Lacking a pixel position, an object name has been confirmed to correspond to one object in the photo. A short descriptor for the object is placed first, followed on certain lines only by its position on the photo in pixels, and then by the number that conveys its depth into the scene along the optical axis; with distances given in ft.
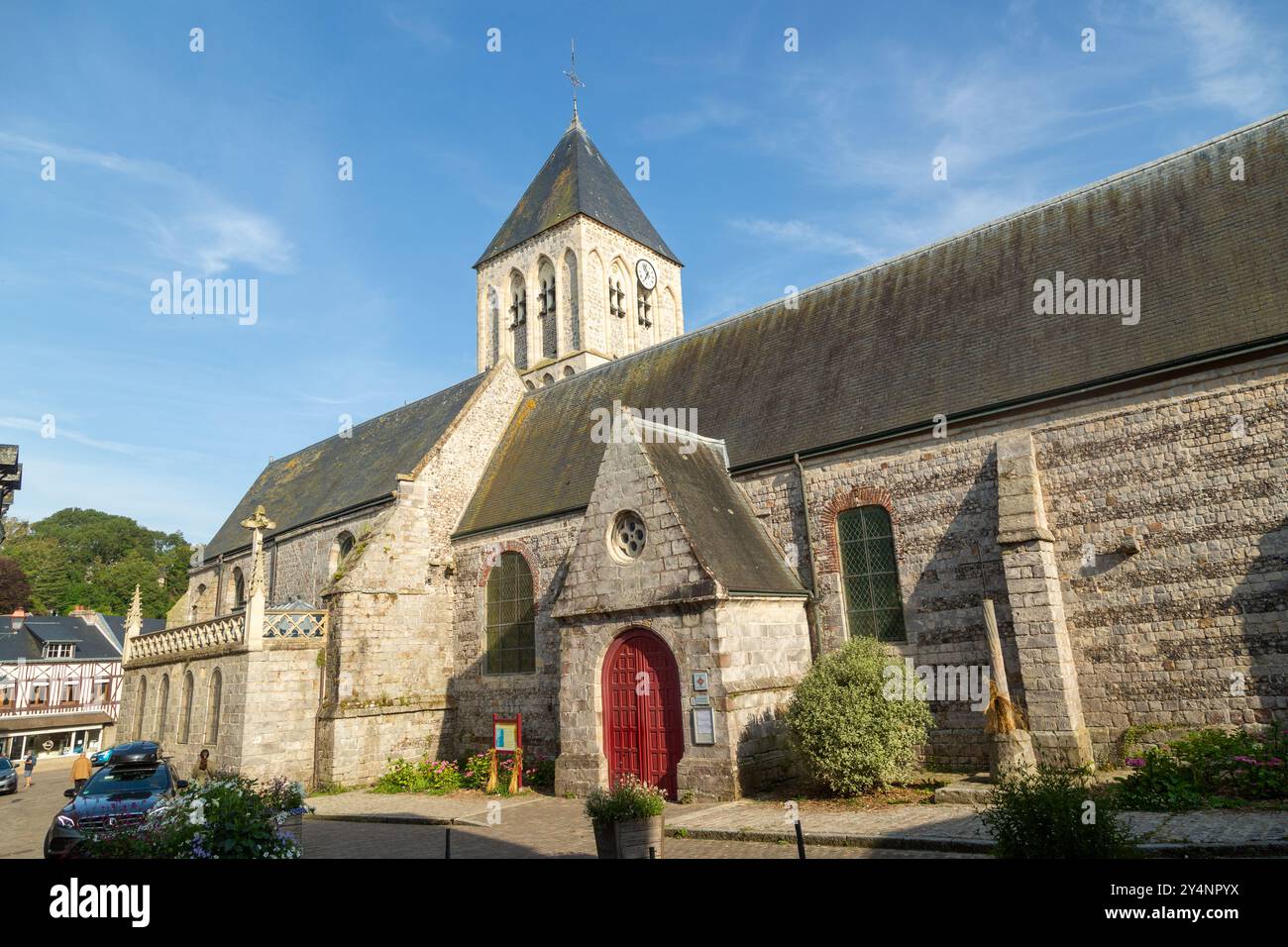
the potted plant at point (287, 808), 24.81
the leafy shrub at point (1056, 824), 18.52
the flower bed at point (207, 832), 20.35
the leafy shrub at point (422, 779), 58.70
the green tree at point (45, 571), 224.53
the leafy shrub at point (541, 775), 54.90
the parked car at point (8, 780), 82.23
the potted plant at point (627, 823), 28.32
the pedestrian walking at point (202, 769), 54.77
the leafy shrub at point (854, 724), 39.32
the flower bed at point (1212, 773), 32.68
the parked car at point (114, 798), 34.91
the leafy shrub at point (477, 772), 56.95
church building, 39.58
